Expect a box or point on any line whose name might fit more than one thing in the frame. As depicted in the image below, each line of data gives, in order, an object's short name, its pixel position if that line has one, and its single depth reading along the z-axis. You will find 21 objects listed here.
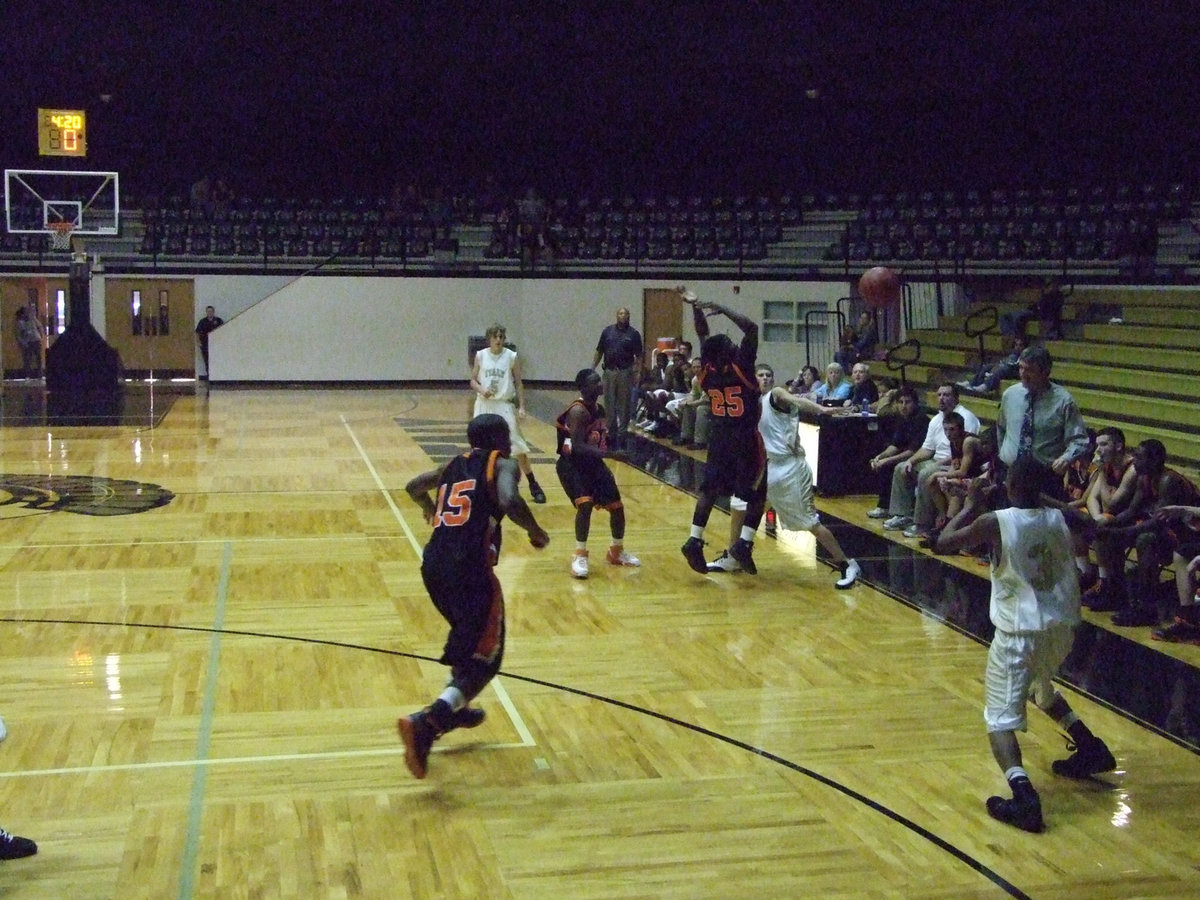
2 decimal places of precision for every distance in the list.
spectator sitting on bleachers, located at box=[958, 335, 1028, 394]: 15.04
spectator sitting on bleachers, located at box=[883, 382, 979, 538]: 11.02
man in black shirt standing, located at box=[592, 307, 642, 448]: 16.28
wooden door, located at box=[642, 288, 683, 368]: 26.30
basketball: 14.63
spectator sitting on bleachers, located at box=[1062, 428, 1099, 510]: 9.57
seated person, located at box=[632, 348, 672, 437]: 18.22
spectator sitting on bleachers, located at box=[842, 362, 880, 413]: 13.72
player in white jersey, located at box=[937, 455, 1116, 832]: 5.33
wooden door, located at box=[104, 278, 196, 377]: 27.78
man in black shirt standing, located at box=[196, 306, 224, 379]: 27.05
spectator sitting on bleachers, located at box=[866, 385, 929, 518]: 11.75
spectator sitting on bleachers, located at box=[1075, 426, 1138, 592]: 8.55
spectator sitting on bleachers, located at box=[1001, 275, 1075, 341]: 16.78
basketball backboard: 27.18
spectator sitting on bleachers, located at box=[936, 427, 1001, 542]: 10.40
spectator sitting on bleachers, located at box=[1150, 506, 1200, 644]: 7.86
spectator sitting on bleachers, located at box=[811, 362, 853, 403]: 14.19
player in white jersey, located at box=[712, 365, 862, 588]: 9.64
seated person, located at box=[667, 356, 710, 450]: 16.83
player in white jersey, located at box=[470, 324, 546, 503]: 12.12
